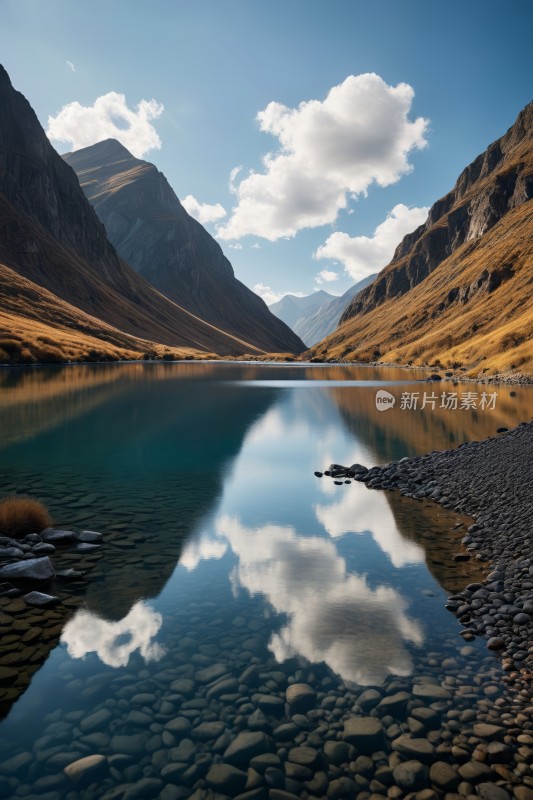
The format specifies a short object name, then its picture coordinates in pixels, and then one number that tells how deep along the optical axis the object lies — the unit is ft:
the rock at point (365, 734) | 28.25
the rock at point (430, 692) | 32.24
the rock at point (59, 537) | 56.85
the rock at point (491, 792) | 24.82
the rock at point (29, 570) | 46.75
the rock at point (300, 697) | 31.37
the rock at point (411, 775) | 25.67
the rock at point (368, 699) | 31.58
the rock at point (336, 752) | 27.32
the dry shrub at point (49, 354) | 388.78
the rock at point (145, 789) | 25.03
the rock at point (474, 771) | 25.94
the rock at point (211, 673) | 34.06
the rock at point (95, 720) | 29.32
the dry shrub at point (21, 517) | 58.13
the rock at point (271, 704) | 31.05
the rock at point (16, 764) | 26.32
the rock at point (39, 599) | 43.04
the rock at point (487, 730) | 28.58
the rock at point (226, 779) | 25.64
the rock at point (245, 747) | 27.30
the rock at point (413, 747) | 27.48
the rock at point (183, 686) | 32.55
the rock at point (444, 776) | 25.59
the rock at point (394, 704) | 31.01
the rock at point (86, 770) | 25.88
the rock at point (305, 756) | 27.09
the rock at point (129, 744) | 27.66
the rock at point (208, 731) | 28.84
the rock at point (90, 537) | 57.70
